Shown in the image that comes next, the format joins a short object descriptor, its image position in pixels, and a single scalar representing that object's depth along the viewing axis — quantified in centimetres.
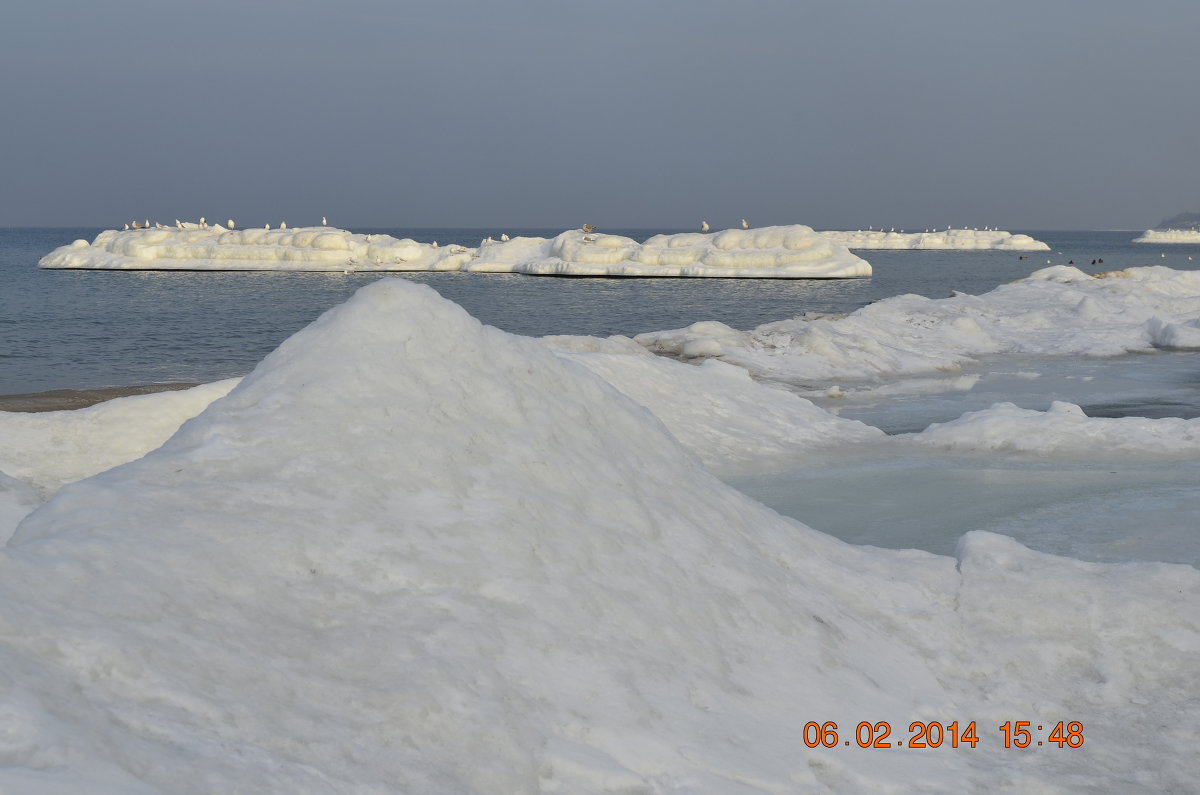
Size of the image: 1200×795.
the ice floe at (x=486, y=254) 7812
